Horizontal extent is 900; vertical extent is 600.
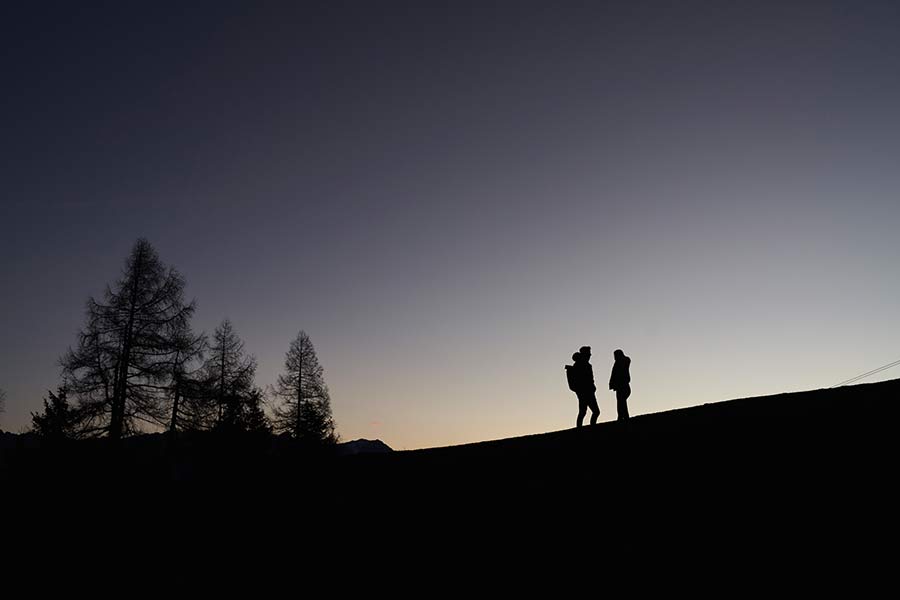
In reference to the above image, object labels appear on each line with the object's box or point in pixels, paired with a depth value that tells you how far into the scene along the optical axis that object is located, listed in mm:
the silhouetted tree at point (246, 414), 31939
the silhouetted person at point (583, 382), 14211
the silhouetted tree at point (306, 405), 38906
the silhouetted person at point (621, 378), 14547
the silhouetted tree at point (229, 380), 31406
